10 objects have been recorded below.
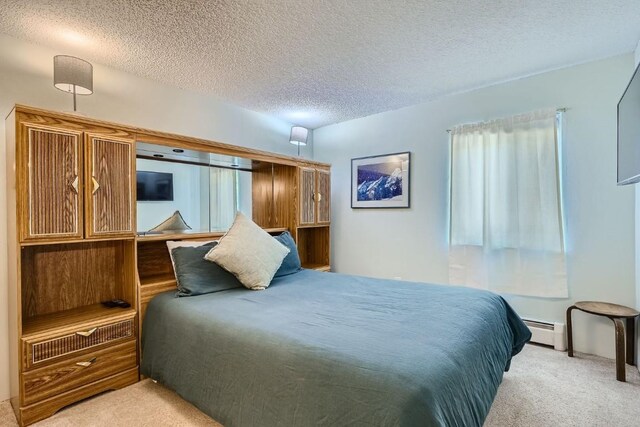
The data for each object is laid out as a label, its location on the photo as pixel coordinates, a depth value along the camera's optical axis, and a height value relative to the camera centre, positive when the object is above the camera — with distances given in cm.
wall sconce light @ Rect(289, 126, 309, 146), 395 +101
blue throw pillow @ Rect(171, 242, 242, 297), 237 -45
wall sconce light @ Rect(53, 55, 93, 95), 209 +97
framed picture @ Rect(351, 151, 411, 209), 379 +42
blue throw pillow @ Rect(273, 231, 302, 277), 304 -43
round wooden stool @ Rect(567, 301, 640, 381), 226 -83
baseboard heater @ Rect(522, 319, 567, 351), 279 -108
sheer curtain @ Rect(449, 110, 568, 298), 285 +6
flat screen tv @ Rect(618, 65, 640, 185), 178 +49
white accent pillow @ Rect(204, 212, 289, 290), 252 -31
